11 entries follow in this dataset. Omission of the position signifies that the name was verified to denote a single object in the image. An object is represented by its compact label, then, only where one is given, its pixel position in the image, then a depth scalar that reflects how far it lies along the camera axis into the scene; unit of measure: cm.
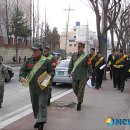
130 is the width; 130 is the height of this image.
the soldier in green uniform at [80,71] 627
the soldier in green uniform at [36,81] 463
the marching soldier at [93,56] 1048
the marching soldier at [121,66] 953
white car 1091
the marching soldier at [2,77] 668
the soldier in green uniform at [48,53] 653
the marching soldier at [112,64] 1006
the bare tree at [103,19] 1317
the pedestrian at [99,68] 1036
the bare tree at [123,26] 2059
